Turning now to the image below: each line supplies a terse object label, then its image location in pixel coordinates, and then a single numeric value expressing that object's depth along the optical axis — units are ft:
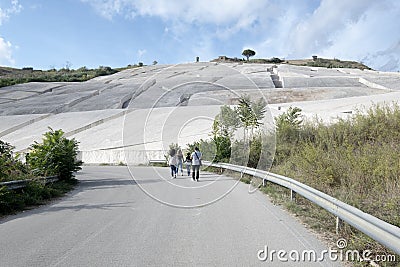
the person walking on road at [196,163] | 57.47
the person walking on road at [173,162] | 59.47
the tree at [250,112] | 41.07
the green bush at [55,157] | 53.21
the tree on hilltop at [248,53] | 483.10
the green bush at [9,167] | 39.42
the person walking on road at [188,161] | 67.05
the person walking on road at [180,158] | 64.54
